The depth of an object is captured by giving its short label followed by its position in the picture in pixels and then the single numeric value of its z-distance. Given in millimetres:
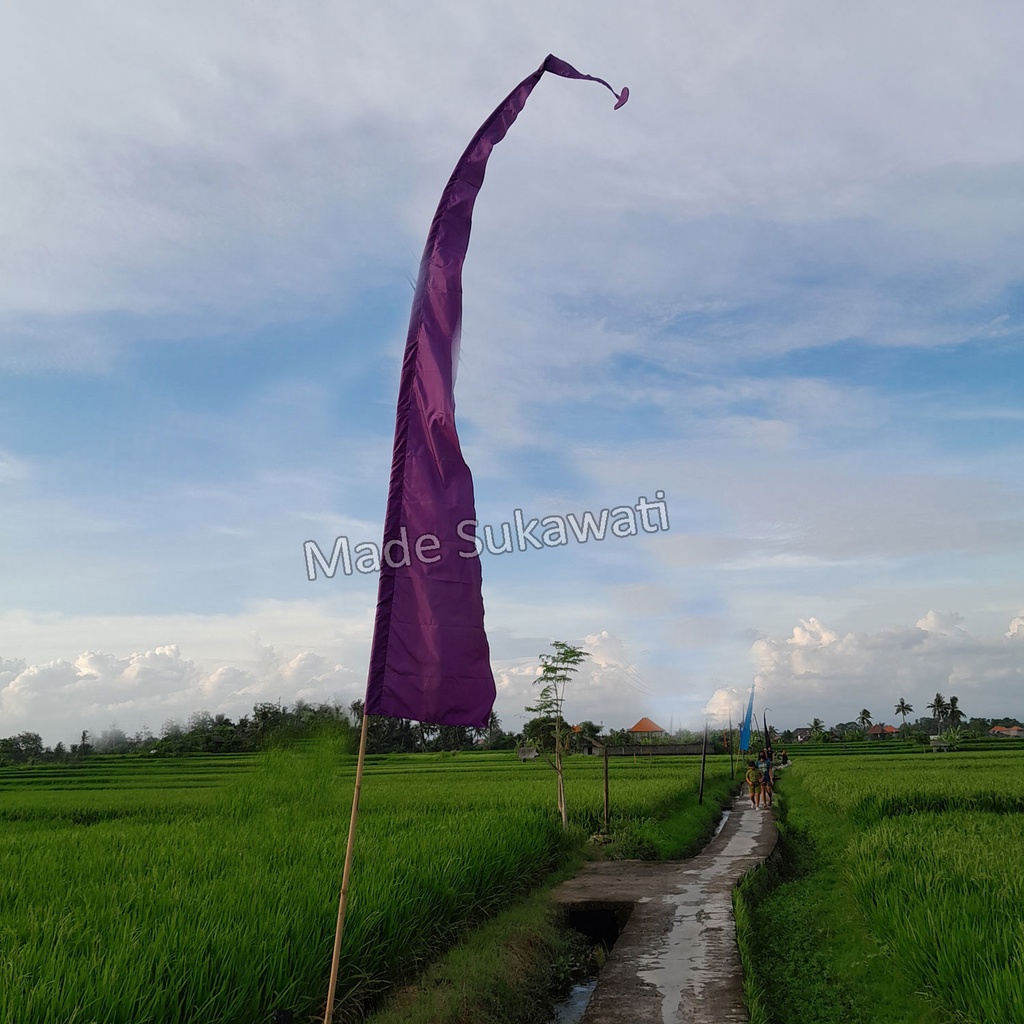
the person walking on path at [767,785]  22094
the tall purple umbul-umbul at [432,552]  3900
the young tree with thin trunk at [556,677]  13977
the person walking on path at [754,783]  22450
